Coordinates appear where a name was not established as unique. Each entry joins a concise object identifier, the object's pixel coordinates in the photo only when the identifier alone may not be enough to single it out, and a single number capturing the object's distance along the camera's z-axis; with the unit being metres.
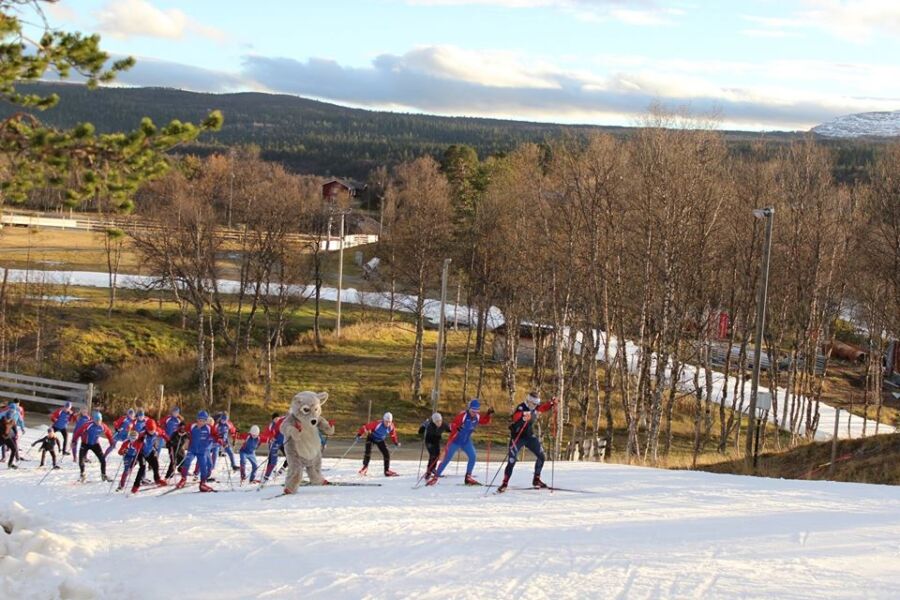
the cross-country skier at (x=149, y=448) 18.64
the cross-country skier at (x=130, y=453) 18.84
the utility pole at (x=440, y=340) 33.62
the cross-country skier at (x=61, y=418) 22.86
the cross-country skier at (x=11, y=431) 22.53
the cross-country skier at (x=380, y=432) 20.22
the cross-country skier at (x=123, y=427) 20.02
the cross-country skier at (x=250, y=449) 19.94
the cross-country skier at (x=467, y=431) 17.69
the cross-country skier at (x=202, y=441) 18.16
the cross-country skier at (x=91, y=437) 20.36
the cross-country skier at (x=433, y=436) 18.78
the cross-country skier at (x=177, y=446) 19.14
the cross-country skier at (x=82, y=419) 20.69
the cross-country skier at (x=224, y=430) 18.67
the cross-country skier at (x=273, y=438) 19.19
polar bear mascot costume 16.92
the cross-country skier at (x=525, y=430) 16.73
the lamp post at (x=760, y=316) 23.14
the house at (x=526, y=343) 44.68
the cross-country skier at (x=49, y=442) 22.08
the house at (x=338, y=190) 108.48
